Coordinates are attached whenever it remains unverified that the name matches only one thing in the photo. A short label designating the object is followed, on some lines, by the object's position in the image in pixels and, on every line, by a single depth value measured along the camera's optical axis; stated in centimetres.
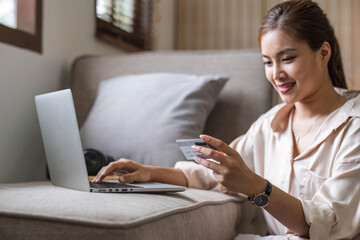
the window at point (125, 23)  245
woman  107
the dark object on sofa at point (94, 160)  148
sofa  82
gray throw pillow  158
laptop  104
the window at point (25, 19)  176
